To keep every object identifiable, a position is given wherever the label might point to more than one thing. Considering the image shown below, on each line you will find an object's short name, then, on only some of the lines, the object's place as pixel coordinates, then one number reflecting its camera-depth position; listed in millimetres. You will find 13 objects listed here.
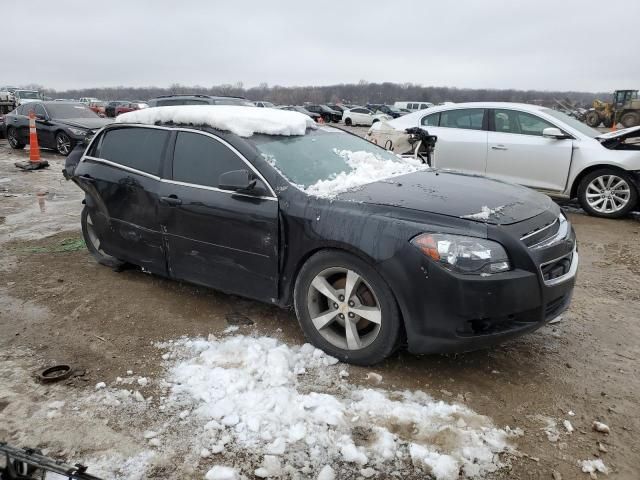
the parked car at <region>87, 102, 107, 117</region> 35556
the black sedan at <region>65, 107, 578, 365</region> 2951
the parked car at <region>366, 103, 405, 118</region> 45112
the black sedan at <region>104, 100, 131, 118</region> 37366
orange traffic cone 11859
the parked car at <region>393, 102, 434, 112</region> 50075
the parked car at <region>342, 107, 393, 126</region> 39003
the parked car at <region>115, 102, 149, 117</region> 33431
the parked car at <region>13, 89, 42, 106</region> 33188
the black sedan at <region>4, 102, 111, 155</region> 13883
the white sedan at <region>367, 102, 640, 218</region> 7211
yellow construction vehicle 29016
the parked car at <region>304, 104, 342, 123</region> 42062
